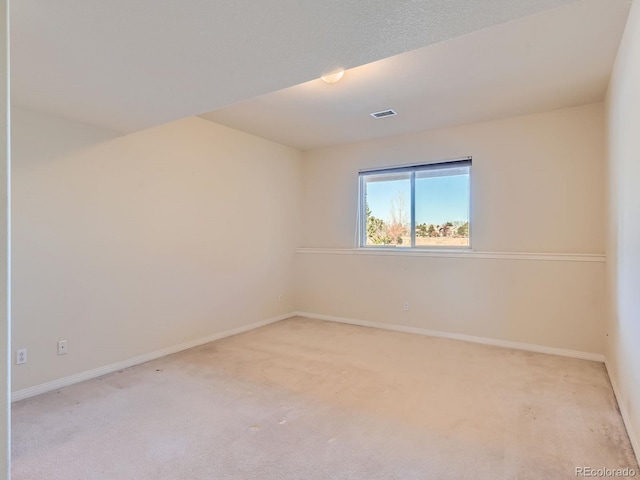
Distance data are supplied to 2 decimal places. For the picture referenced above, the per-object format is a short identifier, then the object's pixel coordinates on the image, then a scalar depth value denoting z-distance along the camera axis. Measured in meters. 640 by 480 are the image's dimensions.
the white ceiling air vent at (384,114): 3.62
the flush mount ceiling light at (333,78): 2.67
